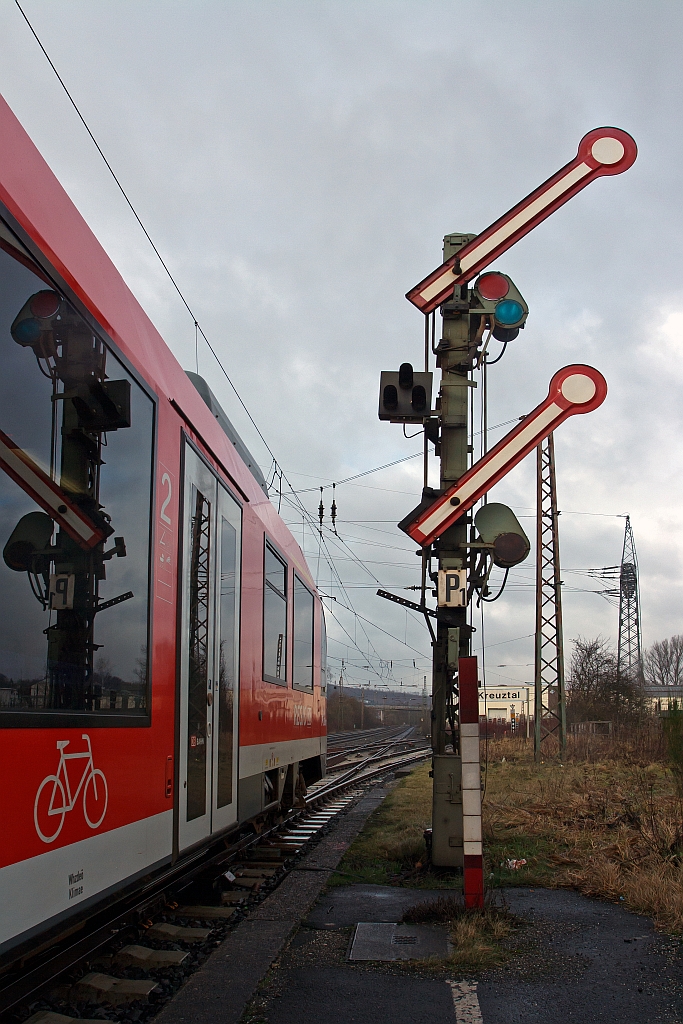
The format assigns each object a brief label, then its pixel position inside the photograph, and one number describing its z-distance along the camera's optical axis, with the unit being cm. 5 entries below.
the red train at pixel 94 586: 315
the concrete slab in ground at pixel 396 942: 554
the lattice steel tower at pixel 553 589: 2255
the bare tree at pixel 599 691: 2880
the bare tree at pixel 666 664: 7181
